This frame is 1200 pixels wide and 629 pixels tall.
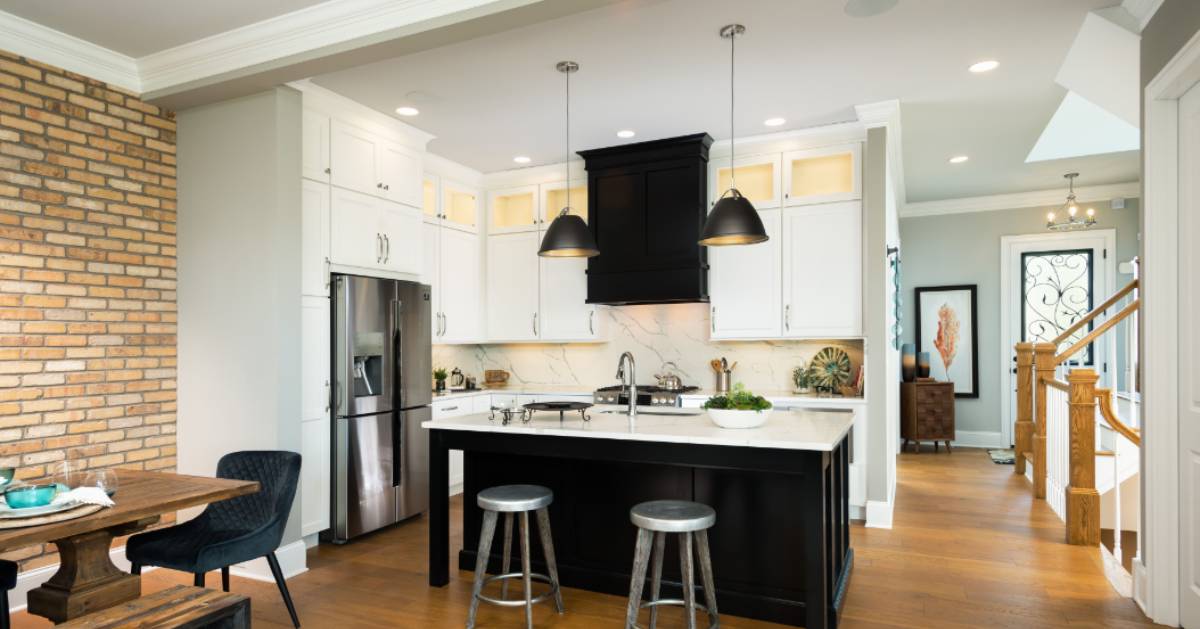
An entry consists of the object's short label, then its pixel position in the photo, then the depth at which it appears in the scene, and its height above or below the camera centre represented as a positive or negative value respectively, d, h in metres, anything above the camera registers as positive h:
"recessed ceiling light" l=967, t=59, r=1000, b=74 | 3.92 +1.44
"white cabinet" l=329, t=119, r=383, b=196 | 4.39 +1.05
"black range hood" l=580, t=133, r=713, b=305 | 5.36 +0.79
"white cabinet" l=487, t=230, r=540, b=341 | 6.24 +0.30
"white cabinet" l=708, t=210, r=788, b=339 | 5.28 +0.25
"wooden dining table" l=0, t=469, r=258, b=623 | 2.43 -0.85
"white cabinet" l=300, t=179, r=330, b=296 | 4.09 +0.49
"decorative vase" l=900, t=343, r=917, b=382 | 7.68 -0.47
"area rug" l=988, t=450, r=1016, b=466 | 7.05 -1.44
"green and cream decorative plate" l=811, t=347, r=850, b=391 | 5.33 -0.38
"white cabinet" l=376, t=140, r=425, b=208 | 4.83 +1.05
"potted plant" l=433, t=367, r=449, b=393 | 5.91 -0.51
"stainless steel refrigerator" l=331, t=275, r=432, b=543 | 4.33 -0.54
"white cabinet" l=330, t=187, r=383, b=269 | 4.36 +0.58
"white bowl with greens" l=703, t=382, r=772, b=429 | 3.13 -0.41
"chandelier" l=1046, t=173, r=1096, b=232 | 7.02 +1.06
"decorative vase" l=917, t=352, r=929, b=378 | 7.90 -0.54
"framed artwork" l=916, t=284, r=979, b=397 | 8.15 -0.17
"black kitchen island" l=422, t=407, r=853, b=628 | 2.88 -0.83
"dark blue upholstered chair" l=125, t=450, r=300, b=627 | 2.86 -0.94
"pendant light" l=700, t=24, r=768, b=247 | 3.37 +0.48
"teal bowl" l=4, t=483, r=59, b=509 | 2.22 -0.57
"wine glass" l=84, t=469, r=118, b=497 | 2.47 -0.58
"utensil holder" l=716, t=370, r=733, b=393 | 5.68 -0.49
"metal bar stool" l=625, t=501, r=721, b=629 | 2.74 -0.90
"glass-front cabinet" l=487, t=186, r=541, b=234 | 6.26 +1.02
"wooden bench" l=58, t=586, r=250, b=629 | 2.14 -0.94
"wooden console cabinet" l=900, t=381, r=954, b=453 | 7.65 -1.01
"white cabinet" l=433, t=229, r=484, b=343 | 5.86 +0.28
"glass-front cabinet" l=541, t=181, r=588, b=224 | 6.08 +1.07
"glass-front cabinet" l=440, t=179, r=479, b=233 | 6.01 +1.02
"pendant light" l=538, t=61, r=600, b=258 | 3.78 +0.45
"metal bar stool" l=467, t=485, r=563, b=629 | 3.05 -0.89
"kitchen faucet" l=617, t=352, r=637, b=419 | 3.57 -0.39
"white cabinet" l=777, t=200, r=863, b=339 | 5.00 +0.36
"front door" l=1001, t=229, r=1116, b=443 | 7.63 +0.37
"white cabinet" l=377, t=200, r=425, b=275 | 4.79 +0.58
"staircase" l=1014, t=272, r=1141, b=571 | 4.36 -0.89
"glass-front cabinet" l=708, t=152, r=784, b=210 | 5.29 +1.12
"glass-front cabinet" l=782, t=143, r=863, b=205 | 5.01 +1.10
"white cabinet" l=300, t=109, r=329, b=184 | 4.16 +1.05
